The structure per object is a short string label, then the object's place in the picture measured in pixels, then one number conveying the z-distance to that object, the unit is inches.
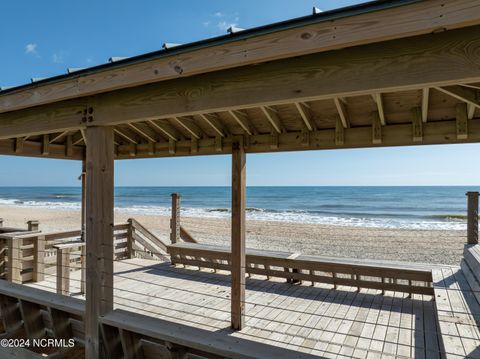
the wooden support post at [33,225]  204.1
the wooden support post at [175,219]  241.4
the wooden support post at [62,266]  155.1
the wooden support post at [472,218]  165.9
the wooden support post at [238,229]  139.5
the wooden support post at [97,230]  84.2
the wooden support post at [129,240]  260.8
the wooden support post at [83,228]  175.2
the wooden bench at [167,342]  68.3
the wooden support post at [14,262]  178.9
